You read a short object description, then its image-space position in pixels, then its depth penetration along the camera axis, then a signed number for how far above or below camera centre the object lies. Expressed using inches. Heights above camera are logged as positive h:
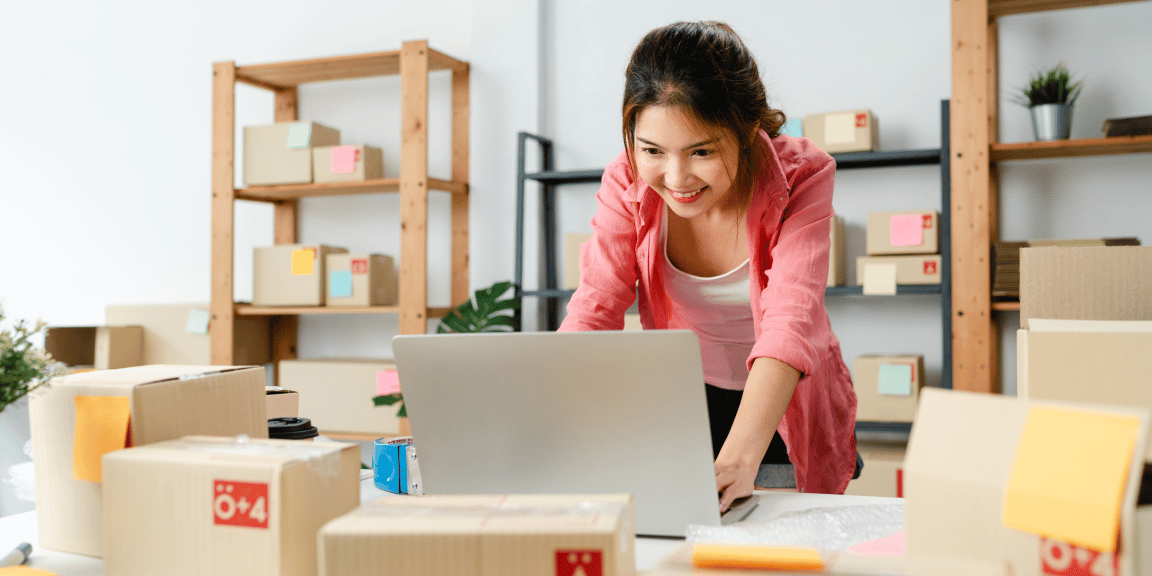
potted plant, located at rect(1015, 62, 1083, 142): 92.4 +20.8
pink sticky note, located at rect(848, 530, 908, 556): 31.0 -9.5
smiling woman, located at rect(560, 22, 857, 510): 42.4 +2.7
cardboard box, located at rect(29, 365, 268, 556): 33.2 -5.1
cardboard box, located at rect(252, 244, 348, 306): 118.4 +3.2
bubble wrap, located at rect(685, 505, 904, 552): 32.5 -9.6
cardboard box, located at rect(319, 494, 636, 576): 21.5 -6.4
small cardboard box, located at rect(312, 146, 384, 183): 116.5 +18.7
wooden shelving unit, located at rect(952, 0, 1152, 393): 92.0 +11.7
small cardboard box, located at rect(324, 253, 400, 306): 116.6 +2.5
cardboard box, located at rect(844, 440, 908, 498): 91.3 -19.8
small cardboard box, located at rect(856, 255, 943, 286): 94.4 +3.0
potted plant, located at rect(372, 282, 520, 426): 109.5 -2.6
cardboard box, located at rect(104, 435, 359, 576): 27.0 -6.9
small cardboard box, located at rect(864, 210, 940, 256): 94.4 +7.0
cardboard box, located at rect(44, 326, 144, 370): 124.7 -7.0
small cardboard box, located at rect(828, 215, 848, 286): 98.4 +4.8
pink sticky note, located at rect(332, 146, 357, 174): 116.6 +19.2
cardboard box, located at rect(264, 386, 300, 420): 48.6 -6.2
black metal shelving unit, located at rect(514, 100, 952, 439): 93.8 +9.8
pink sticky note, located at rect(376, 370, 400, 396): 112.3 -11.4
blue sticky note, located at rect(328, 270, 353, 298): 117.5 +1.9
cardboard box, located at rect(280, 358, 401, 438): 114.3 -13.1
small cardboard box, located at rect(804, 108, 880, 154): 98.0 +19.2
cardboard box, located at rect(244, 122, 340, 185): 118.1 +21.0
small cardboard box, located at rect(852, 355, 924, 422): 94.0 -10.4
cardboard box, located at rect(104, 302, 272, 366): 128.3 -5.3
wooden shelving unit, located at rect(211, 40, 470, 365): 113.5 +15.7
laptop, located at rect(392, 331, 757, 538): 31.5 -4.7
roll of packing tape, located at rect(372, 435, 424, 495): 43.4 -8.8
